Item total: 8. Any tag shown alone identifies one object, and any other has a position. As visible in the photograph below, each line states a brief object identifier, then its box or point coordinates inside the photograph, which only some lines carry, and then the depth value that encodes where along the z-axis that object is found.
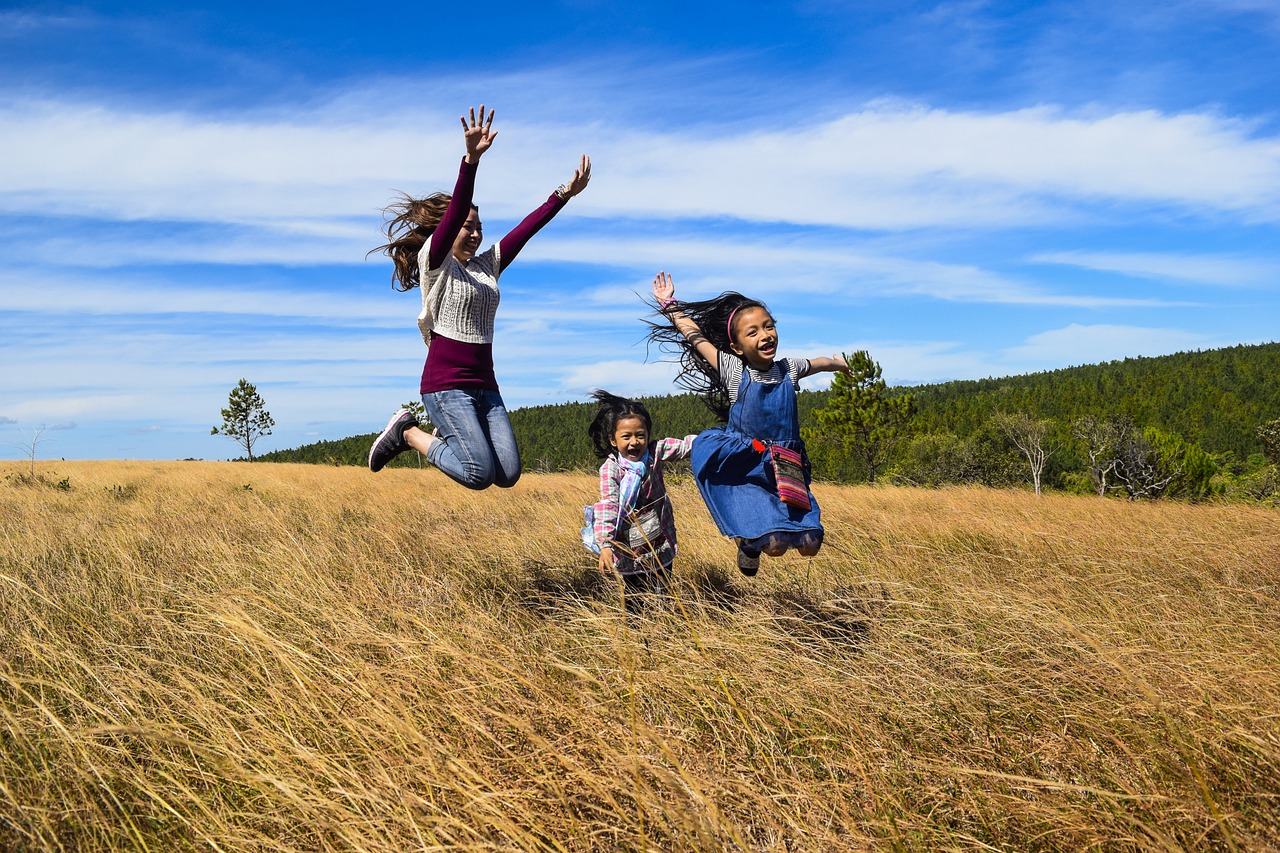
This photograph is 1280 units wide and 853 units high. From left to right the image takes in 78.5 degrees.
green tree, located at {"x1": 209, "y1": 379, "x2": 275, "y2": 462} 59.78
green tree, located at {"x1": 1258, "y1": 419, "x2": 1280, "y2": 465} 61.95
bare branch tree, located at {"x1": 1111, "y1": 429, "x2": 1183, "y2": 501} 48.12
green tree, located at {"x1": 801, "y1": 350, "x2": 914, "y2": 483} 53.66
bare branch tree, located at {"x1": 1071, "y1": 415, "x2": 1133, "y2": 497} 51.56
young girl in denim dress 3.98
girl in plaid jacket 4.27
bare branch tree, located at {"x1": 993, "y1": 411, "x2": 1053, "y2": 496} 62.62
